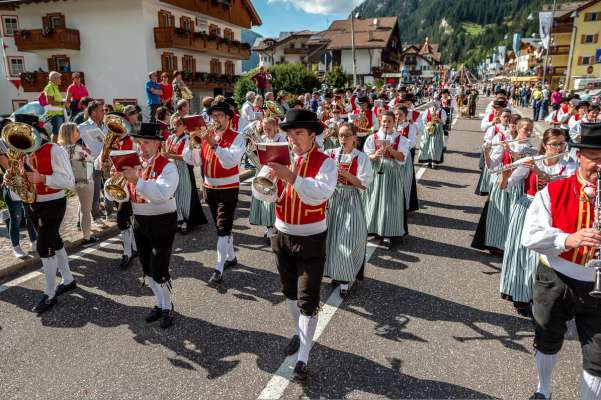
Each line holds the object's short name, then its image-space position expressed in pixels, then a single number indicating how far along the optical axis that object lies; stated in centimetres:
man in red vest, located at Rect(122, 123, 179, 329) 410
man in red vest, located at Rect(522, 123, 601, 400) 272
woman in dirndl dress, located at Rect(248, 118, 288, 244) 687
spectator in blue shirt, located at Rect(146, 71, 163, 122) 1303
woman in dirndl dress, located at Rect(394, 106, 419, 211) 808
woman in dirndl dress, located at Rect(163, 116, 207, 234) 707
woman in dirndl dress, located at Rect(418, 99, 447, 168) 1300
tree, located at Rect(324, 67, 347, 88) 3866
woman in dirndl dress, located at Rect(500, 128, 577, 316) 448
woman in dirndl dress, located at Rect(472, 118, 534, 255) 542
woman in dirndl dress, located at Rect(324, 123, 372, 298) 499
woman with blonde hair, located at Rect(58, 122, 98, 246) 625
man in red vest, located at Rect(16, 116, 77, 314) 473
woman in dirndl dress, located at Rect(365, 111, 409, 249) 673
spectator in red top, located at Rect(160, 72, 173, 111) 1364
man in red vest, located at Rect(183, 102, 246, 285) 551
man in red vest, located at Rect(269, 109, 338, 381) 348
